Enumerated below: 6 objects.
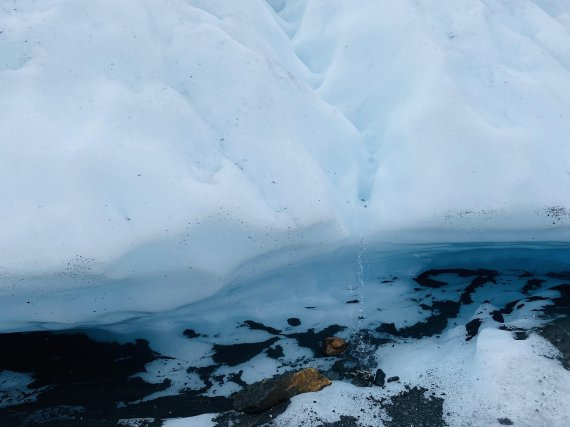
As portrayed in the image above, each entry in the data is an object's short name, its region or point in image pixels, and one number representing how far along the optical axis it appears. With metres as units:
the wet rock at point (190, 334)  3.33
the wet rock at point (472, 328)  3.33
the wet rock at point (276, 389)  2.84
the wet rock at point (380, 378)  3.03
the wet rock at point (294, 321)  3.41
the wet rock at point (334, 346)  3.25
